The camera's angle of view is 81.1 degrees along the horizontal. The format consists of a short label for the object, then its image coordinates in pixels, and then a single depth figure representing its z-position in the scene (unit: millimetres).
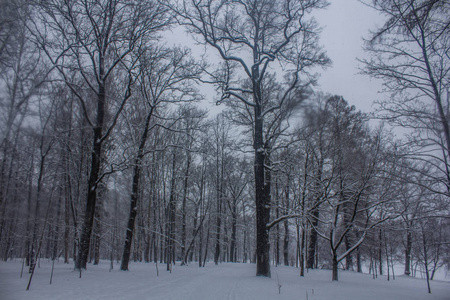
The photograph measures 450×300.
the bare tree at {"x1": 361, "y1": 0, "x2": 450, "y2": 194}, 5969
